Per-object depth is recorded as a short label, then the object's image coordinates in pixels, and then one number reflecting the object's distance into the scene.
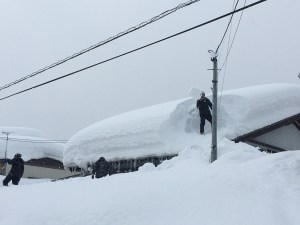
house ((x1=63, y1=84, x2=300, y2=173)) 12.42
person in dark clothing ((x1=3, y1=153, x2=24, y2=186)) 10.87
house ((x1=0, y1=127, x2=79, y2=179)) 29.96
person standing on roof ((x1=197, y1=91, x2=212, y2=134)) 11.58
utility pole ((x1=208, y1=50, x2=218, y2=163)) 8.12
